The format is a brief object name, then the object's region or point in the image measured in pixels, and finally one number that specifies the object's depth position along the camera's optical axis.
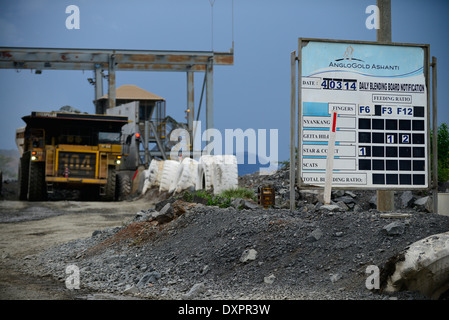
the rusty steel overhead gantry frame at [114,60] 31.88
